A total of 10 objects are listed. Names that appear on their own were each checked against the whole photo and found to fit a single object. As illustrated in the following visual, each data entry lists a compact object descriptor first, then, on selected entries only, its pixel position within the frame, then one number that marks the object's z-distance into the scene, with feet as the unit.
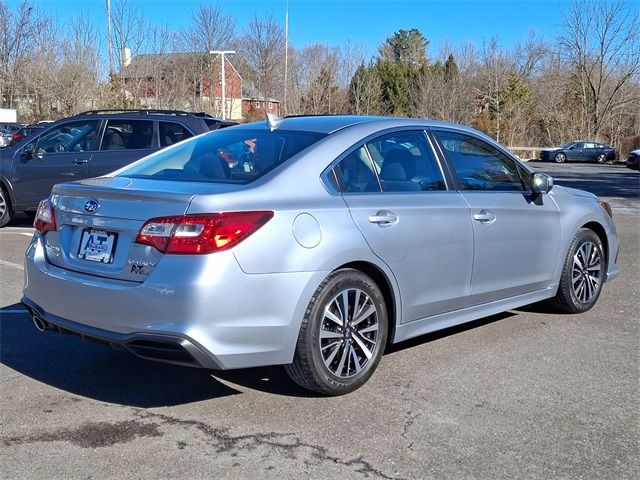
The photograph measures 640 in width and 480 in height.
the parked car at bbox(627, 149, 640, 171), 93.90
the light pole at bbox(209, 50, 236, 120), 97.07
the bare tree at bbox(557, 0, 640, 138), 168.55
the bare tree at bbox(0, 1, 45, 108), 127.54
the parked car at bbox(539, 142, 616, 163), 147.33
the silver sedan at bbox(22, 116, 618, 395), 12.10
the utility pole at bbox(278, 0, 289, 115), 127.20
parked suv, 35.63
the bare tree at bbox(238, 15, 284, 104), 140.87
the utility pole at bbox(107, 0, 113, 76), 96.27
